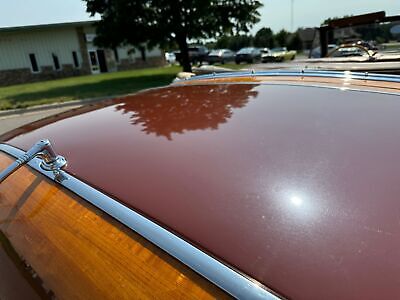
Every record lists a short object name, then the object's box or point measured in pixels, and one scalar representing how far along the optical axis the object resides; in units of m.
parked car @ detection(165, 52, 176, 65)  38.44
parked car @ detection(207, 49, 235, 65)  30.66
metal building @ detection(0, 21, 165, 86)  25.67
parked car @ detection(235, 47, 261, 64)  28.94
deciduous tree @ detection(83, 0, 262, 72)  15.30
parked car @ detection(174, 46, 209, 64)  30.93
